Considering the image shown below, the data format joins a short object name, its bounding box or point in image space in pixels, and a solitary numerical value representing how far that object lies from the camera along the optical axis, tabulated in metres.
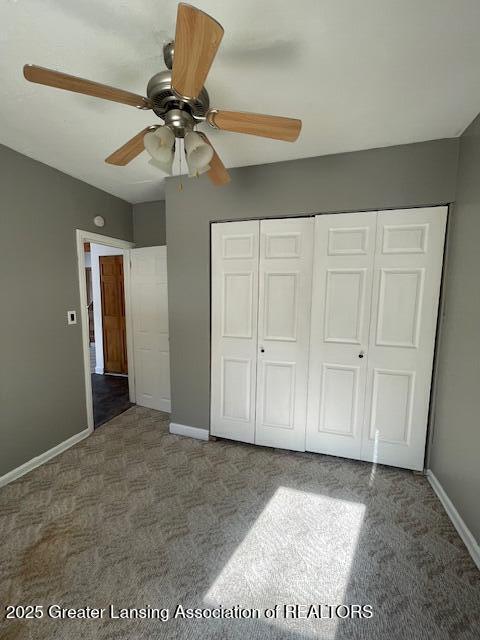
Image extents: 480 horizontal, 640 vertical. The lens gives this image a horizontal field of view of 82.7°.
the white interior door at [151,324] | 3.11
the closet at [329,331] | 2.03
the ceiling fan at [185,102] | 0.79
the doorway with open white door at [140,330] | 2.72
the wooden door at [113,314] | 4.42
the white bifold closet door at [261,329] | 2.27
